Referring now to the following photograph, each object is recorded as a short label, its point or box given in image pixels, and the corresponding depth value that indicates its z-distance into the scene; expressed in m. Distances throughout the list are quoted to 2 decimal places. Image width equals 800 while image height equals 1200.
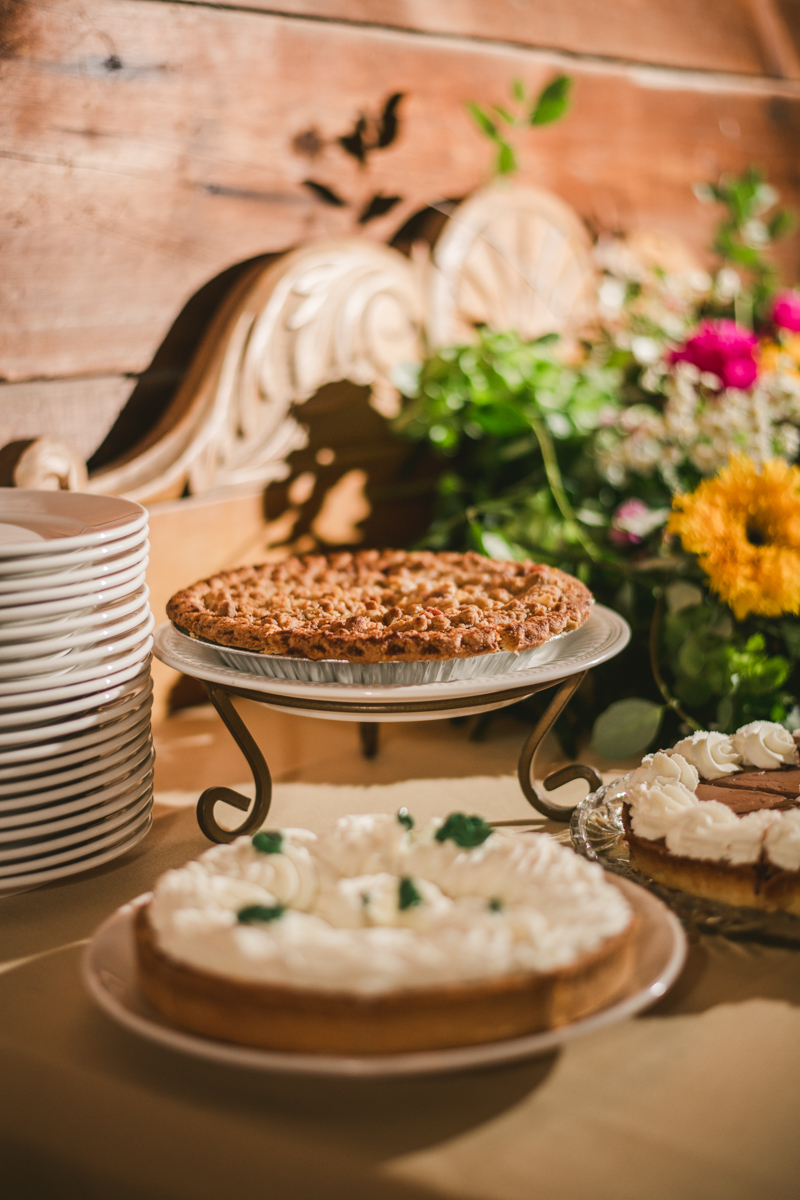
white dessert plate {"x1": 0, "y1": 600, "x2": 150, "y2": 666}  0.81
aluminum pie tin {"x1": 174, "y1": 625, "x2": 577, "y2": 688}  0.88
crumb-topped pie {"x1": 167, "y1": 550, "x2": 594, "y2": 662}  0.87
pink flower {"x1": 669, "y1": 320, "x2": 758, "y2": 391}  1.39
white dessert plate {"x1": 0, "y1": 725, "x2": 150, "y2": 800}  0.82
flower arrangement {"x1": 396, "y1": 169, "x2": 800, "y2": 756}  1.08
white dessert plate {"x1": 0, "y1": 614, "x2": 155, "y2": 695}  0.81
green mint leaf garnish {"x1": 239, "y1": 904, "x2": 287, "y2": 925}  0.60
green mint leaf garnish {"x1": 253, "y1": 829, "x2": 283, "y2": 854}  0.68
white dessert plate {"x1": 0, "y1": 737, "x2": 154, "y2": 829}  0.82
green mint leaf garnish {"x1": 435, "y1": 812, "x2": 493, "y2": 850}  0.70
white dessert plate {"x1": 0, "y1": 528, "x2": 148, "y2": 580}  0.79
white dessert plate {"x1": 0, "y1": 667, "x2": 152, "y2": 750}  0.81
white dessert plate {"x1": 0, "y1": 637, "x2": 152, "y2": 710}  0.81
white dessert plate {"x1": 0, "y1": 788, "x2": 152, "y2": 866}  0.83
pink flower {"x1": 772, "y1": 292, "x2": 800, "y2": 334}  1.70
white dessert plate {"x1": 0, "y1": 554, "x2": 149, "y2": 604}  0.80
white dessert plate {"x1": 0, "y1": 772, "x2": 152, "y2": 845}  0.83
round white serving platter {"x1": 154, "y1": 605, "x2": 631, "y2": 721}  0.84
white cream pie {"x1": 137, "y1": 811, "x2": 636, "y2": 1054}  0.56
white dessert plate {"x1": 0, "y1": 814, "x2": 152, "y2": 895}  0.83
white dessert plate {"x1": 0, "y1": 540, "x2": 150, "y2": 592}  0.80
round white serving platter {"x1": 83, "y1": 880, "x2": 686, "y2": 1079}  0.54
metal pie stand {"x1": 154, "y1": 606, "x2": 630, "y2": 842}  0.86
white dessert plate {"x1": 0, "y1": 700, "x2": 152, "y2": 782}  0.82
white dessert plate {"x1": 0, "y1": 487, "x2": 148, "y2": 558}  0.81
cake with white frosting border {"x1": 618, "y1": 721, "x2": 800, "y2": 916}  0.76
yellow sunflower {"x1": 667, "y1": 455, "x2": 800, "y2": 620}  1.03
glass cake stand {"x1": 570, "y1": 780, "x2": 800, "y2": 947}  0.77
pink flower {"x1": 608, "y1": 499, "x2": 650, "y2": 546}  1.31
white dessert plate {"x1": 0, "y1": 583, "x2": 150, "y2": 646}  0.80
